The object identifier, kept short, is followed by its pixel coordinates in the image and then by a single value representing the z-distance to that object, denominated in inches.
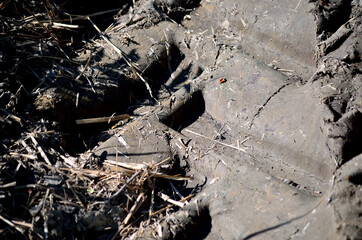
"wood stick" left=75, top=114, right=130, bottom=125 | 141.0
